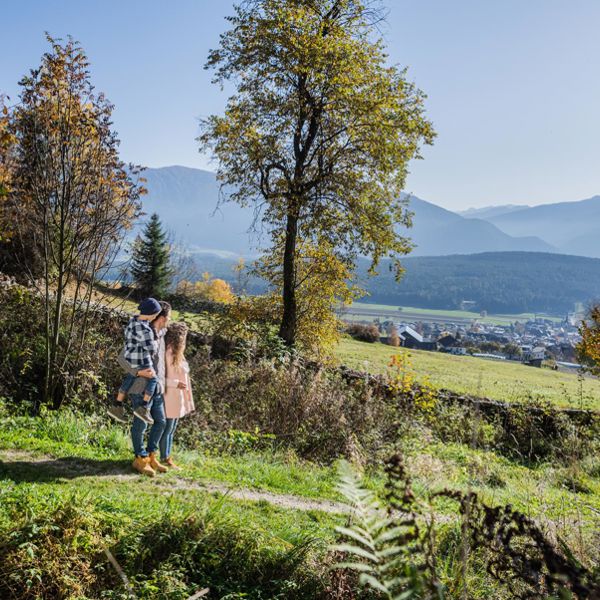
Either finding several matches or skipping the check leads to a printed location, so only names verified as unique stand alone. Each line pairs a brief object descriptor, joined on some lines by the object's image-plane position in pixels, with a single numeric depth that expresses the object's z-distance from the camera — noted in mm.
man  6578
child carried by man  6543
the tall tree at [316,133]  16875
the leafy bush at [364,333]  46906
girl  7027
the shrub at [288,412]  9305
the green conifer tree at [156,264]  39094
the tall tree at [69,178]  8086
